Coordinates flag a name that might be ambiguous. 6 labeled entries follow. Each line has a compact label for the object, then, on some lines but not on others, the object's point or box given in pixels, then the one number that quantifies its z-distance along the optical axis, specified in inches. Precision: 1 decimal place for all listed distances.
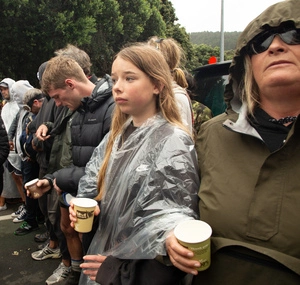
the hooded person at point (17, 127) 189.5
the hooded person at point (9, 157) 195.2
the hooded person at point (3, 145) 136.3
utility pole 598.5
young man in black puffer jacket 96.9
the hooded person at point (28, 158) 165.3
